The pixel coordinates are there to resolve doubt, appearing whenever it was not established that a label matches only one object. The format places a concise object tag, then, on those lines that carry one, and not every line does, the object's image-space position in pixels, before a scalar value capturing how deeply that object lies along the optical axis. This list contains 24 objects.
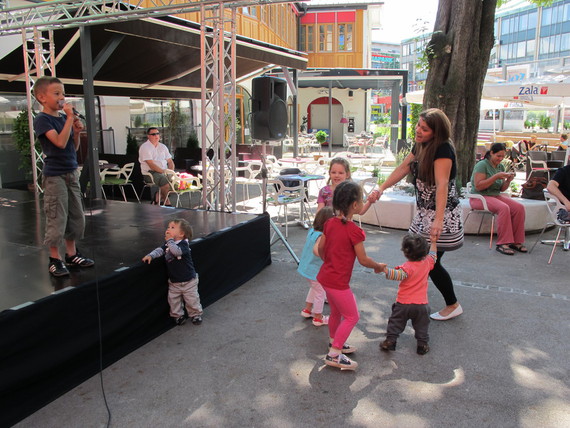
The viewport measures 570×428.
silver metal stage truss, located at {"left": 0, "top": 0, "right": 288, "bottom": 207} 5.83
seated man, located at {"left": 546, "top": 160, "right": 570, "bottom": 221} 5.38
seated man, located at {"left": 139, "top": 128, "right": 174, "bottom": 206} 7.78
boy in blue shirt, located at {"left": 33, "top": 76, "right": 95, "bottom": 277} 3.45
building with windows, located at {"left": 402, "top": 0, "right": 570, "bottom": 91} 68.25
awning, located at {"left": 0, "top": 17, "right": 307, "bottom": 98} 7.77
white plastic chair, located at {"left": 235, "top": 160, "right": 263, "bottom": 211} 8.71
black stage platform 2.75
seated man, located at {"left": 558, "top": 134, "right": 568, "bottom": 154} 13.91
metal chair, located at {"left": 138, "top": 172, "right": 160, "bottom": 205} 7.99
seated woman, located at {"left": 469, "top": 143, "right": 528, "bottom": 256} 6.03
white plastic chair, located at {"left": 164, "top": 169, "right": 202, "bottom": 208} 8.07
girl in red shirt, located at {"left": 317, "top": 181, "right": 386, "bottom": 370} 3.03
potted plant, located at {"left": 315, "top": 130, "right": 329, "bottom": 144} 21.77
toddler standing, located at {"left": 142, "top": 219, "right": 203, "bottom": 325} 3.71
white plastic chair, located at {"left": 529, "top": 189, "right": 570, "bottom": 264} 5.58
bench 6.85
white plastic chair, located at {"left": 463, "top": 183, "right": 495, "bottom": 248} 6.19
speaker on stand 6.30
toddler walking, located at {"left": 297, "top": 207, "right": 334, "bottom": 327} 3.82
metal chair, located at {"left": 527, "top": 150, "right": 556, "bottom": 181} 11.64
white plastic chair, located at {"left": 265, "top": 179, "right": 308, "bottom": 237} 7.17
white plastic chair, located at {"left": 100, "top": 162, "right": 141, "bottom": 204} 8.95
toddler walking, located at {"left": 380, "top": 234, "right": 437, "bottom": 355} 3.31
